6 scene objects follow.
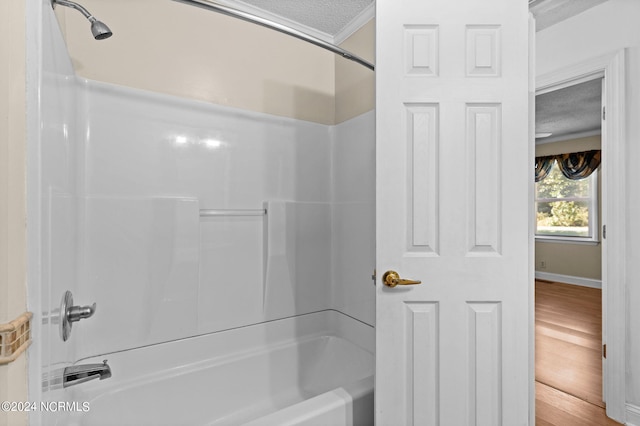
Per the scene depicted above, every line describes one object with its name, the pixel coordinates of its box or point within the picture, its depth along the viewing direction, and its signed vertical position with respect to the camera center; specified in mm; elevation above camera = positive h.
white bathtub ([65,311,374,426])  1399 -859
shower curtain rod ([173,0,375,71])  1317 +850
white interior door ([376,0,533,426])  1352 +33
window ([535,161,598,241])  5703 +83
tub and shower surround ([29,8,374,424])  1470 -49
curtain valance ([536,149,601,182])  5496 +852
